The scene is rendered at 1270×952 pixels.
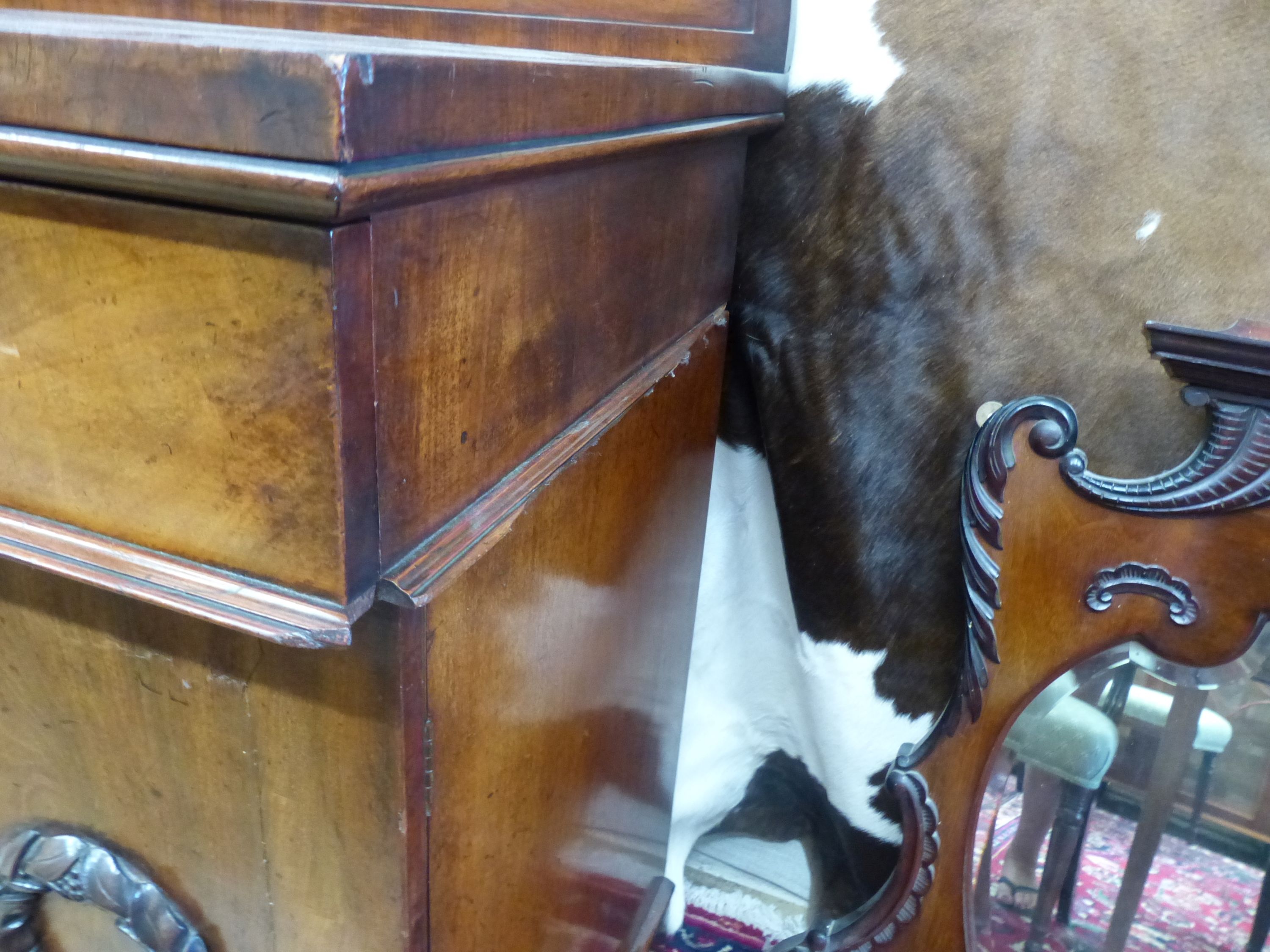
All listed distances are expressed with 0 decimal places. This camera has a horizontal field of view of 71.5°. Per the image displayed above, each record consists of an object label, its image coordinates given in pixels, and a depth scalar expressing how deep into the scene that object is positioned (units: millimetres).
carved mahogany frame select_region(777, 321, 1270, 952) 510
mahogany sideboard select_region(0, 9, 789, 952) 239
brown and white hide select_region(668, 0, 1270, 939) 581
